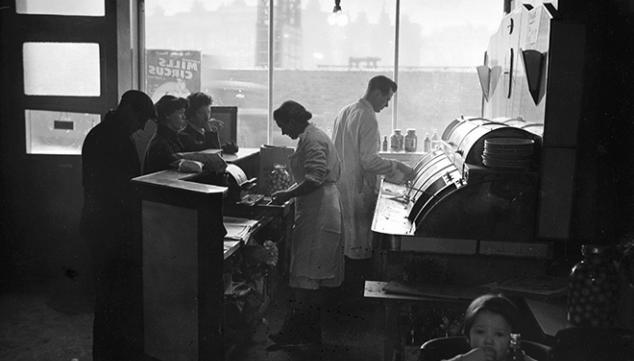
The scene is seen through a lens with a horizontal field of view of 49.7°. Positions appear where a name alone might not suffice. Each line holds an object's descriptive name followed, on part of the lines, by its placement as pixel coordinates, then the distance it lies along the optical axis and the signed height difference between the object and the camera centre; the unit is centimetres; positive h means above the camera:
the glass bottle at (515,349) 241 -90
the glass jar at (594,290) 284 -82
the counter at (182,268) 354 -98
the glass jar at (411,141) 714 -54
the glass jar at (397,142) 714 -56
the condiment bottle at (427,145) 717 -58
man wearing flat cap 428 -87
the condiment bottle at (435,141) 666 -52
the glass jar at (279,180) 604 -84
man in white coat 599 -68
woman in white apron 504 -105
